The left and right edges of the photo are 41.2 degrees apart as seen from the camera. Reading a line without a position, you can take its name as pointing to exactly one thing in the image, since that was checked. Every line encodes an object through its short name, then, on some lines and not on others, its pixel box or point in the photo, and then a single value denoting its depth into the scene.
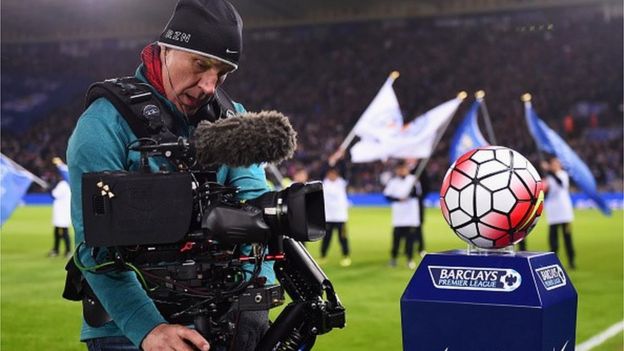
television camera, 1.58
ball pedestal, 2.43
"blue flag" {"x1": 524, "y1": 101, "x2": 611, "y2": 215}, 11.66
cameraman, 1.74
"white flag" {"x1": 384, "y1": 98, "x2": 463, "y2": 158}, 12.35
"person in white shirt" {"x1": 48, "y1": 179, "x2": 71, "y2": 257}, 12.12
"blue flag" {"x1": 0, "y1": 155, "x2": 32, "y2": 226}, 9.17
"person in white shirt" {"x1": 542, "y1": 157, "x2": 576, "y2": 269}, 10.89
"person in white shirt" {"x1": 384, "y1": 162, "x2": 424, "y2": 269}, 11.24
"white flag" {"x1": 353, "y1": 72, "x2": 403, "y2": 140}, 13.31
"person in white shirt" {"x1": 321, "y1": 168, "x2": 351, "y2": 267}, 11.89
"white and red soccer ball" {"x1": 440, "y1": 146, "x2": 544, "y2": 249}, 2.76
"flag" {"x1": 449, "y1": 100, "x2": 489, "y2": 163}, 12.80
